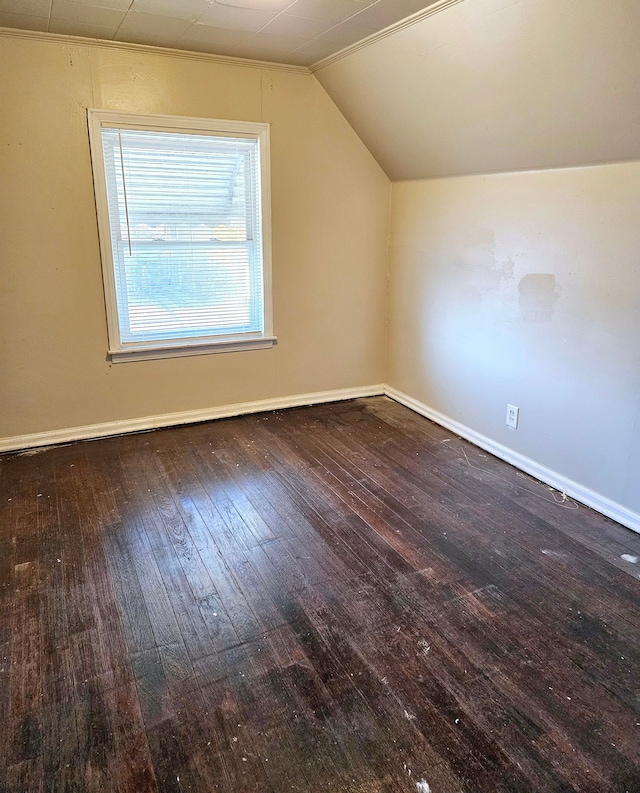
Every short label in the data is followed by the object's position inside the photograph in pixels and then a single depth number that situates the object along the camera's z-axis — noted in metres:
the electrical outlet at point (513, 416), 3.15
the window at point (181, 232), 3.26
